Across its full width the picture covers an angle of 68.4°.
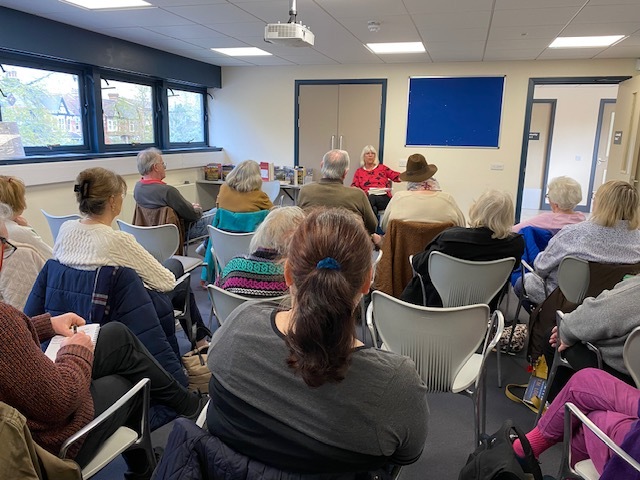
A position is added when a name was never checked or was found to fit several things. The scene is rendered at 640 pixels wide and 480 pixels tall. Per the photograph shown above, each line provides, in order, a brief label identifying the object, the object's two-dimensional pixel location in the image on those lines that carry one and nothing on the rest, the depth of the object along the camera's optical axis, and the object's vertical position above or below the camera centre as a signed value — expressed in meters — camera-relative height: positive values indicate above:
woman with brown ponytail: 0.93 -0.49
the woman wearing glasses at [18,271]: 2.02 -0.59
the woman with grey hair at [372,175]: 6.23 -0.44
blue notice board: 6.34 +0.43
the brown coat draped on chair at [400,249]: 3.17 -0.72
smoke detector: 4.18 +1.03
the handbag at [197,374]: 2.41 -1.19
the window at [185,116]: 6.77 +0.32
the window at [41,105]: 4.27 +0.28
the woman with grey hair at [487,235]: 2.62 -0.51
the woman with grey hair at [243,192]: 3.64 -0.41
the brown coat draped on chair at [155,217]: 3.87 -0.65
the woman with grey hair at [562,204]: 3.13 -0.38
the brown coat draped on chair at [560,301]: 2.34 -0.79
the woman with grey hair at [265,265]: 2.07 -0.55
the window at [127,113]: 5.46 +0.28
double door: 6.83 +0.30
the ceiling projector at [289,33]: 3.20 +0.72
